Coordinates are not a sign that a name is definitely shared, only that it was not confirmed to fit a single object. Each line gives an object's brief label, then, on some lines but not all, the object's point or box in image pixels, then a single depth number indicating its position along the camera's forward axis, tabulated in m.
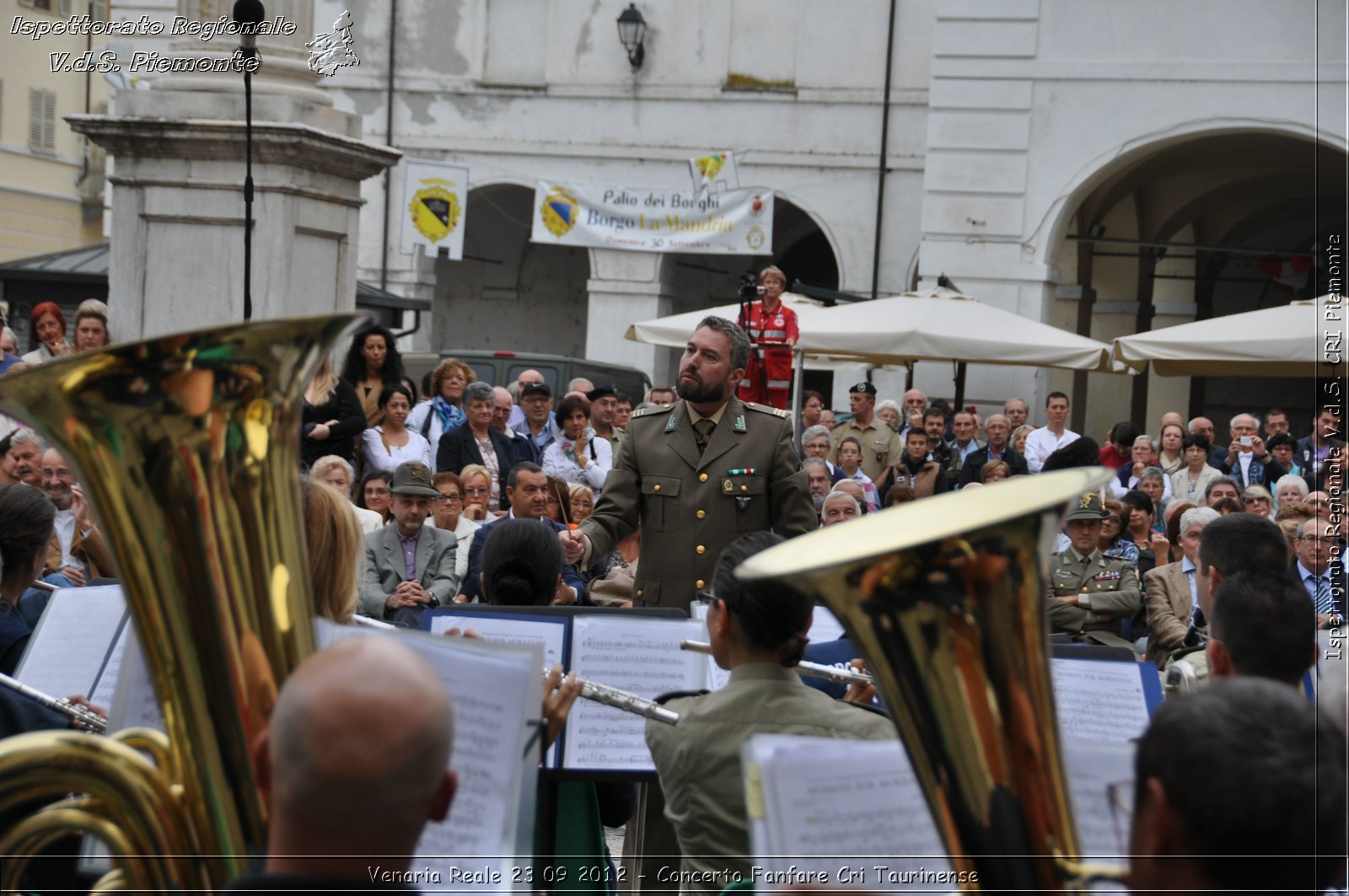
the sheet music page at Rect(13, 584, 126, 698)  3.78
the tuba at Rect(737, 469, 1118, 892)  1.94
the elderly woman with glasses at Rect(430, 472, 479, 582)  7.66
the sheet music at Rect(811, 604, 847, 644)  4.92
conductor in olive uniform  5.56
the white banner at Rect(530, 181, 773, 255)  20.83
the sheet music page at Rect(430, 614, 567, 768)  4.15
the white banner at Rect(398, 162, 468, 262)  21.30
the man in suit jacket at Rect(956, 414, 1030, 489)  11.88
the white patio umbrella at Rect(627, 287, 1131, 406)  13.01
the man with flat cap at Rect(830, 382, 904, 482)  12.43
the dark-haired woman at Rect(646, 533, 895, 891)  3.07
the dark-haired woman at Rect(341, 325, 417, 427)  8.82
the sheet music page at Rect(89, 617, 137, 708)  3.77
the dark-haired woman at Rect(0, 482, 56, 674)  4.06
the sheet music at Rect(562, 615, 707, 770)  4.10
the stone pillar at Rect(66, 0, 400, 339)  8.37
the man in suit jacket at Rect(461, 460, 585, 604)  7.20
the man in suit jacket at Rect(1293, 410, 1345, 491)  10.29
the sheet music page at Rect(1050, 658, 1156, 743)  4.03
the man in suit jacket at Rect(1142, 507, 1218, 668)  7.36
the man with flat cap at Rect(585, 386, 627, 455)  11.20
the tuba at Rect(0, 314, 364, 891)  2.22
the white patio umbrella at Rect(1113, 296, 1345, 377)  11.95
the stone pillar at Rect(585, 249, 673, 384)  22.44
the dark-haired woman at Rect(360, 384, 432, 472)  8.55
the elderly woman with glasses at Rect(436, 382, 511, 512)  9.10
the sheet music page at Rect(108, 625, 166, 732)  2.60
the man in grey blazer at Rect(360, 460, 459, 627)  6.84
